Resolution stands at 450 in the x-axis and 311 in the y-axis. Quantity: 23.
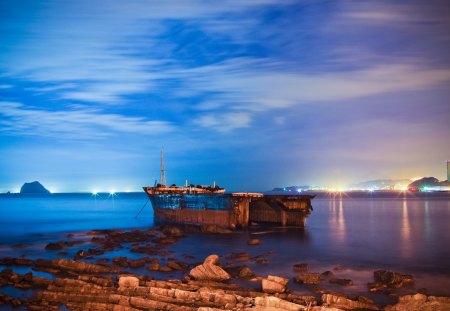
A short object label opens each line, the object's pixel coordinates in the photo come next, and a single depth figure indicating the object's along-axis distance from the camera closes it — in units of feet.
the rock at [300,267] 99.66
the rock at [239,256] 112.27
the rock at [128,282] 65.92
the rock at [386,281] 78.59
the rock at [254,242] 143.74
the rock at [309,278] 82.02
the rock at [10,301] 65.92
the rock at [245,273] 85.56
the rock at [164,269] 92.99
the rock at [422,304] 54.39
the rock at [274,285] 68.18
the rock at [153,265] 94.41
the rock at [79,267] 91.02
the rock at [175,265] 95.23
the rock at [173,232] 164.45
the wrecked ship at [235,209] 185.68
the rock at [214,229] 174.50
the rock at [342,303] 60.18
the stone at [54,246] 136.89
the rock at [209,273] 79.30
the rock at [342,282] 82.33
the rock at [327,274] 90.88
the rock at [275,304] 52.60
